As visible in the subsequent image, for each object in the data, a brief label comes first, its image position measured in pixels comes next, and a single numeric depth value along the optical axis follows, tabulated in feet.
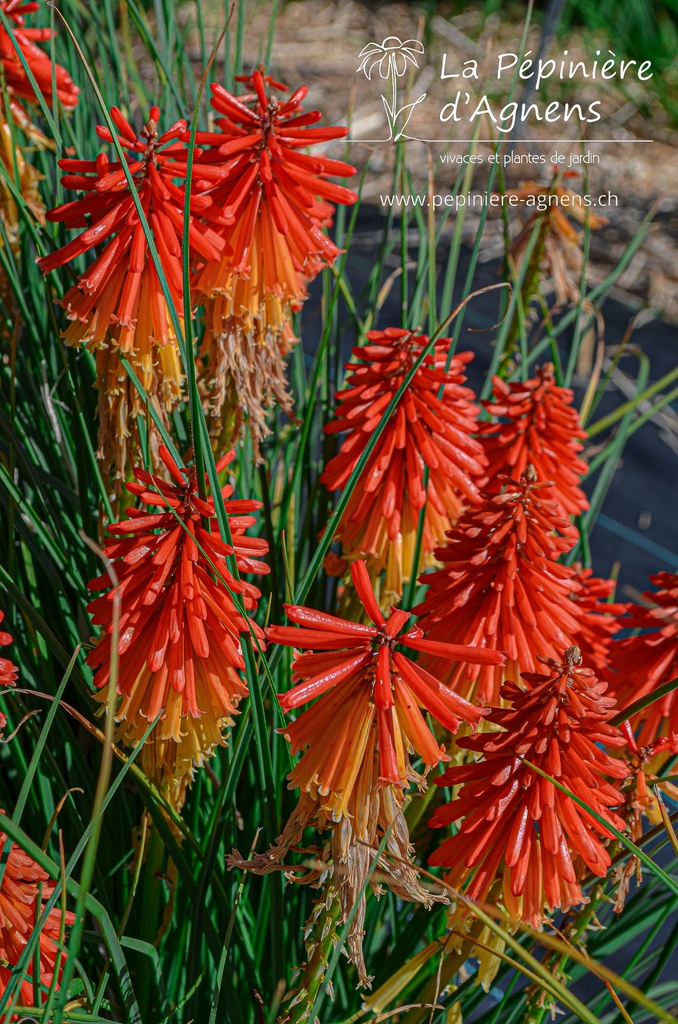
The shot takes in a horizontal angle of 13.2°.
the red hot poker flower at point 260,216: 3.36
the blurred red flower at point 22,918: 3.10
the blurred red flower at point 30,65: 3.74
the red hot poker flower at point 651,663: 3.36
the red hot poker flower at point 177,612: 3.15
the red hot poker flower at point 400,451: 3.43
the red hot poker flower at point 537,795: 3.09
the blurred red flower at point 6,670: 3.10
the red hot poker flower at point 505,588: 3.27
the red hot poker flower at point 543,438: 3.55
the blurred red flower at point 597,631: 3.40
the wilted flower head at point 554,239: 3.94
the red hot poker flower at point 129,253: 3.28
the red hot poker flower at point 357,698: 3.06
